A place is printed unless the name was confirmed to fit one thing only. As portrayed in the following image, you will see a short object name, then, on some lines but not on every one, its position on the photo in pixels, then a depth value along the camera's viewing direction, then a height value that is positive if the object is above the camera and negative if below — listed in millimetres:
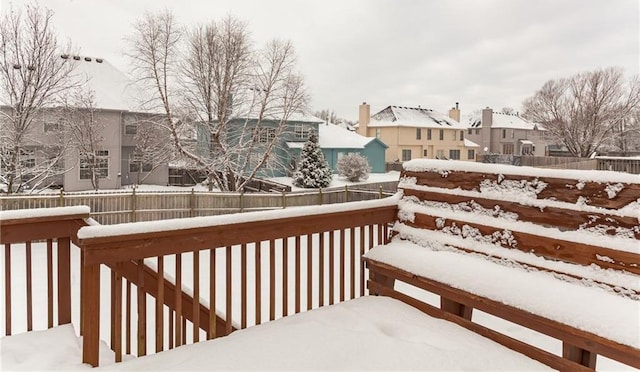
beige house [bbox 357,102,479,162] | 31156 +2959
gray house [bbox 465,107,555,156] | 37656 +3497
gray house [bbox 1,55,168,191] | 17031 +1404
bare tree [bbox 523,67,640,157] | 28141 +4644
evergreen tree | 19062 +26
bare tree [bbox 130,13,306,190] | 15039 +3149
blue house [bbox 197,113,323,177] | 16438 +1421
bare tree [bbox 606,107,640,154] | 29578 +2786
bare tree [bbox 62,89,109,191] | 15688 +1435
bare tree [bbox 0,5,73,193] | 12125 +2698
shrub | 21203 +107
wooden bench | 2084 -510
